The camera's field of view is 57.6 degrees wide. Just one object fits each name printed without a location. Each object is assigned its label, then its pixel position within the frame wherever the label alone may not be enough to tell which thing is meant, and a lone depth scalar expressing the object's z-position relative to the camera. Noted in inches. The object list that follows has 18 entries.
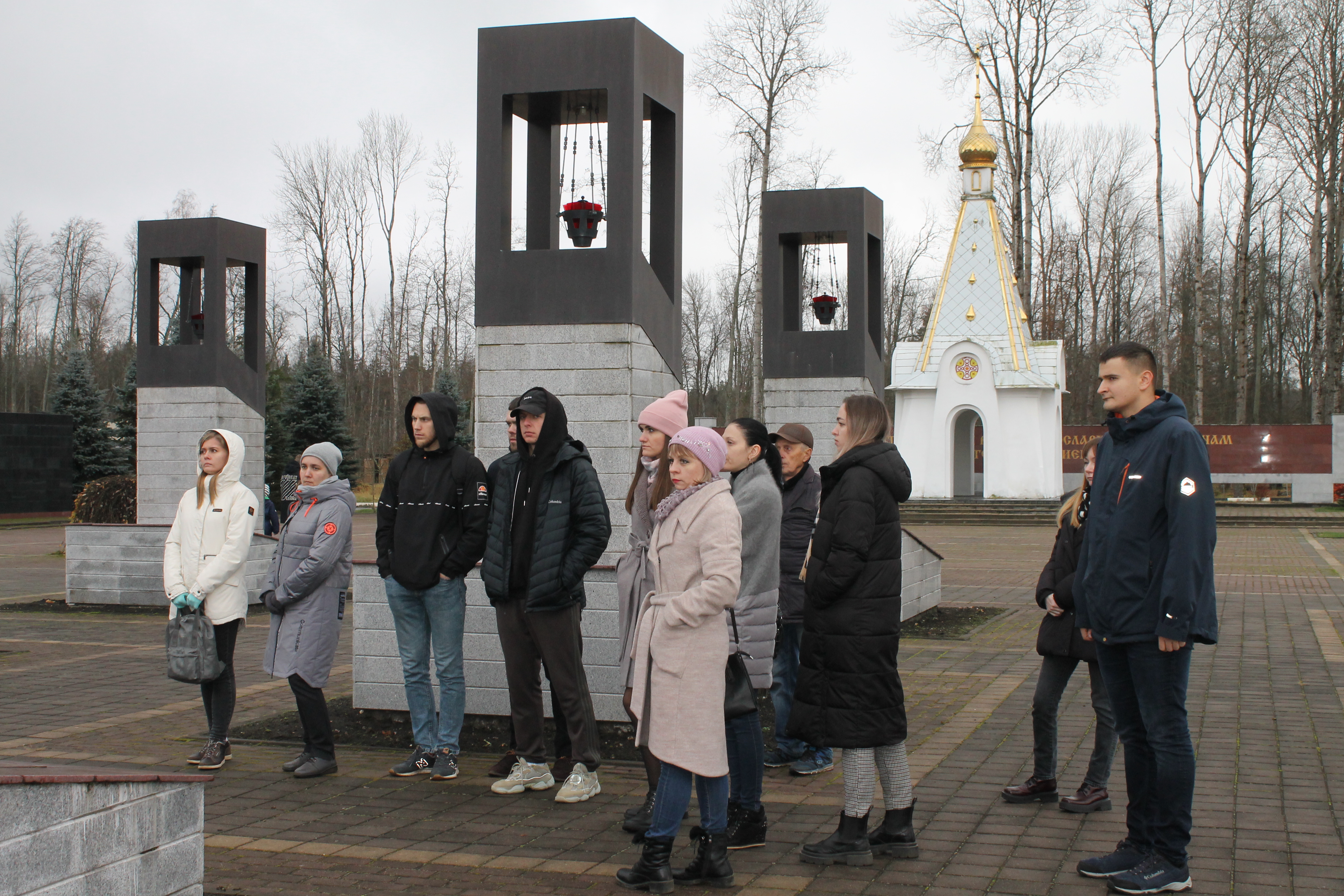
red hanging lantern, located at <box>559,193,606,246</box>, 333.7
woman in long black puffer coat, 189.2
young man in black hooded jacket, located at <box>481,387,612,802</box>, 228.4
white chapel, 1429.6
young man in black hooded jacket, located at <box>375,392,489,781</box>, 245.8
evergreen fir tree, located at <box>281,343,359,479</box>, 1473.9
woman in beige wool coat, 179.3
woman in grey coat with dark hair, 228.4
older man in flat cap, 260.1
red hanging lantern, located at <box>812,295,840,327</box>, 645.3
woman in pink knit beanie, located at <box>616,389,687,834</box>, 207.8
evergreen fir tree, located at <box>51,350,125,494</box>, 1541.6
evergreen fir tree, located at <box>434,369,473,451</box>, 1784.0
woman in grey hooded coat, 249.3
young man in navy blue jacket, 175.6
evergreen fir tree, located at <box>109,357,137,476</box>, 1403.8
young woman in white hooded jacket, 257.3
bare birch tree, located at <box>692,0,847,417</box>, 1472.7
